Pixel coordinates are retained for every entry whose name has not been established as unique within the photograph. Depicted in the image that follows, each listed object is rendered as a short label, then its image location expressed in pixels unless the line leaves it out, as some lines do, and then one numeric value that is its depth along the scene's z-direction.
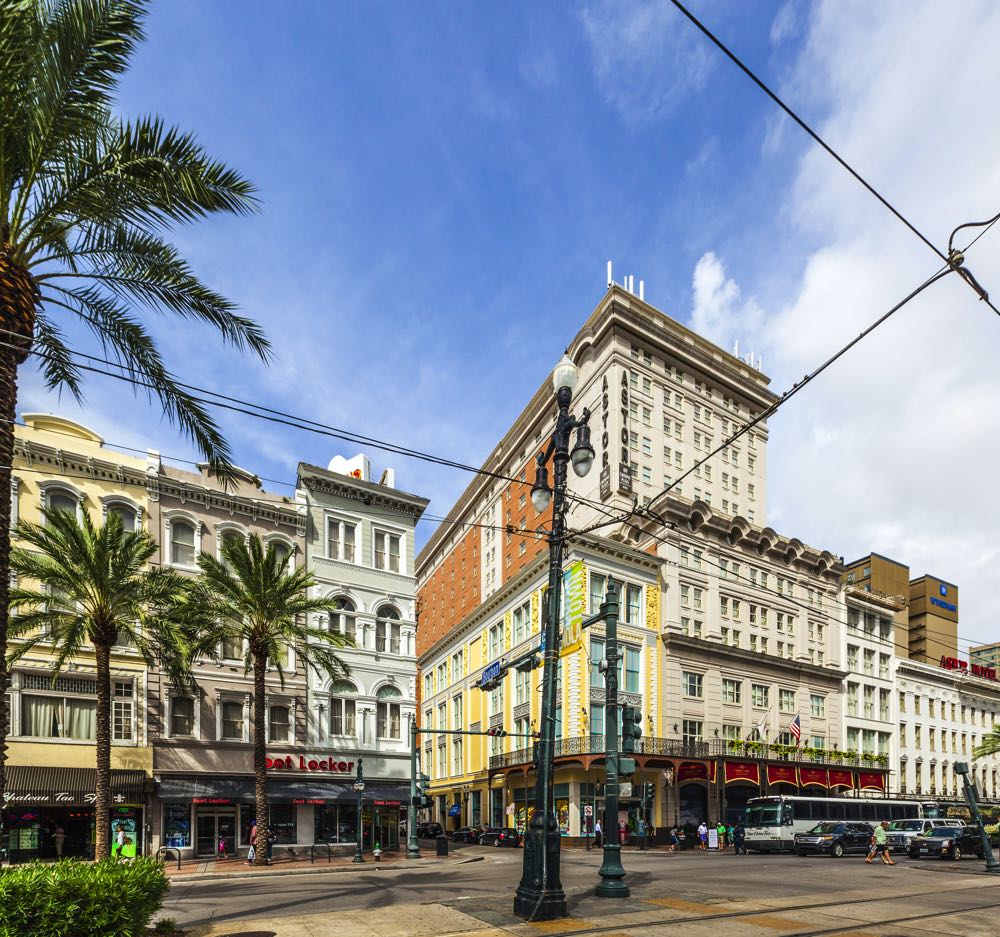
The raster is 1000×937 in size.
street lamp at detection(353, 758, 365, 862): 34.28
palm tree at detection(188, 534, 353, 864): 31.45
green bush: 9.35
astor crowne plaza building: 53.09
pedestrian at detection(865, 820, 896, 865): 31.12
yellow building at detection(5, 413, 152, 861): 30.78
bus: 42.47
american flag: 53.19
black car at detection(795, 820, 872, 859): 39.41
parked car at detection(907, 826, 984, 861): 34.75
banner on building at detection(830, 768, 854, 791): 62.28
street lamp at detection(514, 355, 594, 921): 14.57
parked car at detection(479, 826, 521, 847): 47.62
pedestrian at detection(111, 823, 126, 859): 27.41
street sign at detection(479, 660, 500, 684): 32.47
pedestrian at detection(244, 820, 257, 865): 30.91
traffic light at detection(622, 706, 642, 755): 18.72
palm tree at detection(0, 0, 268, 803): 11.85
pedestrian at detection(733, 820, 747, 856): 42.93
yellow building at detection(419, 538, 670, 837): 50.25
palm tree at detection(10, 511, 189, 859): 27.31
